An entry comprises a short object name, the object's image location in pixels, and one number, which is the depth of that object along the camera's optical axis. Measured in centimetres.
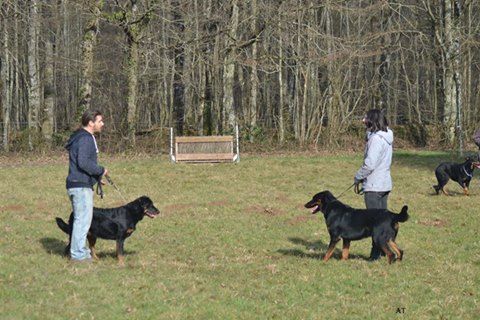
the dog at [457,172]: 1541
